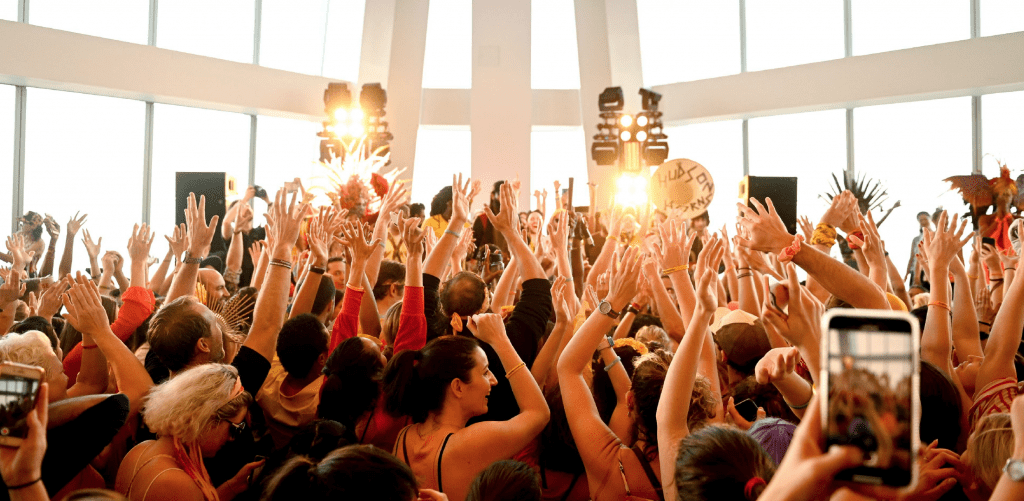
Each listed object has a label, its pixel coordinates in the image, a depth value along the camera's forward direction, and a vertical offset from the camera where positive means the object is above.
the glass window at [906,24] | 10.55 +3.55
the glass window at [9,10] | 9.63 +3.30
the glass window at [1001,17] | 10.13 +3.45
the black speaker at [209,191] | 6.48 +0.70
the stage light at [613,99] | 9.16 +2.08
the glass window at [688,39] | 12.16 +3.76
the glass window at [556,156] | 12.39 +1.90
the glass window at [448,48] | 12.38 +3.63
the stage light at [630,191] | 8.53 +0.91
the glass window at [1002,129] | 9.95 +1.92
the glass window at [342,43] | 12.19 +3.68
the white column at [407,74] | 11.18 +2.92
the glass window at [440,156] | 12.30 +1.89
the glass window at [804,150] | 11.14 +1.84
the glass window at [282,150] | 11.50 +1.86
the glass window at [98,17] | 9.88 +3.38
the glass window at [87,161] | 9.79 +1.45
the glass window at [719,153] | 11.80 +1.89
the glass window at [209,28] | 10.84 +3.54
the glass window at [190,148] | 10.70 +1.77
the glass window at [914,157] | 10.34 +1.61
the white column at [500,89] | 10.90 +2.64
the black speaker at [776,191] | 6.37 +0.68
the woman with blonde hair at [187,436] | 1.75 -0.41
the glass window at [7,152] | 9.51 +1.48
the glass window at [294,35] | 11.69 +3.69
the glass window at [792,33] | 11.40 +3.67
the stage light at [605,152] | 8.91 +1.41
